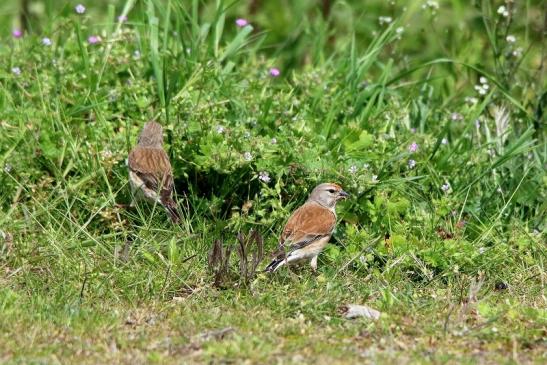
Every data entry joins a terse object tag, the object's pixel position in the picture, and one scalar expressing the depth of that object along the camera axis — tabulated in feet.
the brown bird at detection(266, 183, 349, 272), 48.94
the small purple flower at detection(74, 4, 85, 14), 61.31
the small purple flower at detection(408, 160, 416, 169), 55.36
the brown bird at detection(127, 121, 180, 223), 52.16
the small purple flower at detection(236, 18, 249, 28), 65.09
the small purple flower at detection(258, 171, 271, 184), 52.48
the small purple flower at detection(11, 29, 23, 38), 65.82
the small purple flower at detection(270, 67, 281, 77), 63.93
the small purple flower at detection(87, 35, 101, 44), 62.54
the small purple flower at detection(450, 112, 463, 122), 62.08
